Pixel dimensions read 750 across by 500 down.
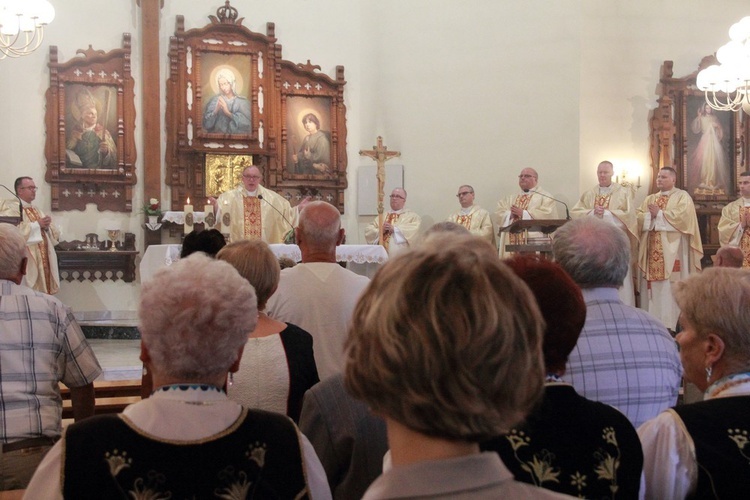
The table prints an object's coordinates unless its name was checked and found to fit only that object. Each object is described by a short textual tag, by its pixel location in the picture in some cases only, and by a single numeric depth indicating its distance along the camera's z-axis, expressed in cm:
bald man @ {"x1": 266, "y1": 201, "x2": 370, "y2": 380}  374
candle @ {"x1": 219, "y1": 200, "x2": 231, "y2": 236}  964
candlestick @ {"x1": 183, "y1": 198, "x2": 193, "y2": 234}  893
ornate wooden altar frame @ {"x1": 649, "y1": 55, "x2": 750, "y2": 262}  1217
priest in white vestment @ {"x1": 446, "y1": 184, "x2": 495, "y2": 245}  1166
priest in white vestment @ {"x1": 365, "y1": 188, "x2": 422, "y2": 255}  1137
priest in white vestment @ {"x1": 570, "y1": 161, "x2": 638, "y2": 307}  1123
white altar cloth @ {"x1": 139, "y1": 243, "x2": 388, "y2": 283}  944
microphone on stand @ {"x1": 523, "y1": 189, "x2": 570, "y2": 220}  1143
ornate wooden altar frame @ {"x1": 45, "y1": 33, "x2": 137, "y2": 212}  1119
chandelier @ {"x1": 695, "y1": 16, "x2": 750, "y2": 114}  956
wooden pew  428
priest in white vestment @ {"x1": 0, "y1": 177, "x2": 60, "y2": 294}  1023
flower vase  1111
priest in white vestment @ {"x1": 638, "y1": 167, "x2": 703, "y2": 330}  1123
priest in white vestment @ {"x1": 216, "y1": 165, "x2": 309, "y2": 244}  1030
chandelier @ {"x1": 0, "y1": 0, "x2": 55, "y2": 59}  902
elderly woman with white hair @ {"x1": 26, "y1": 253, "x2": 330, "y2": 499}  157
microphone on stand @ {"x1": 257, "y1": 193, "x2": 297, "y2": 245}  987
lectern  888
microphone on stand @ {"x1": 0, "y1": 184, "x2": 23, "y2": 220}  1006
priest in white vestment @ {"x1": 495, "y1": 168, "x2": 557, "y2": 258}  1133
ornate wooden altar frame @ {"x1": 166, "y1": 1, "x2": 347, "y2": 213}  1166
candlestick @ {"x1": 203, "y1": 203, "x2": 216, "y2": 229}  897
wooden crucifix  1080
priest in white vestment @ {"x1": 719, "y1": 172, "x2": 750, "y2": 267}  1059
